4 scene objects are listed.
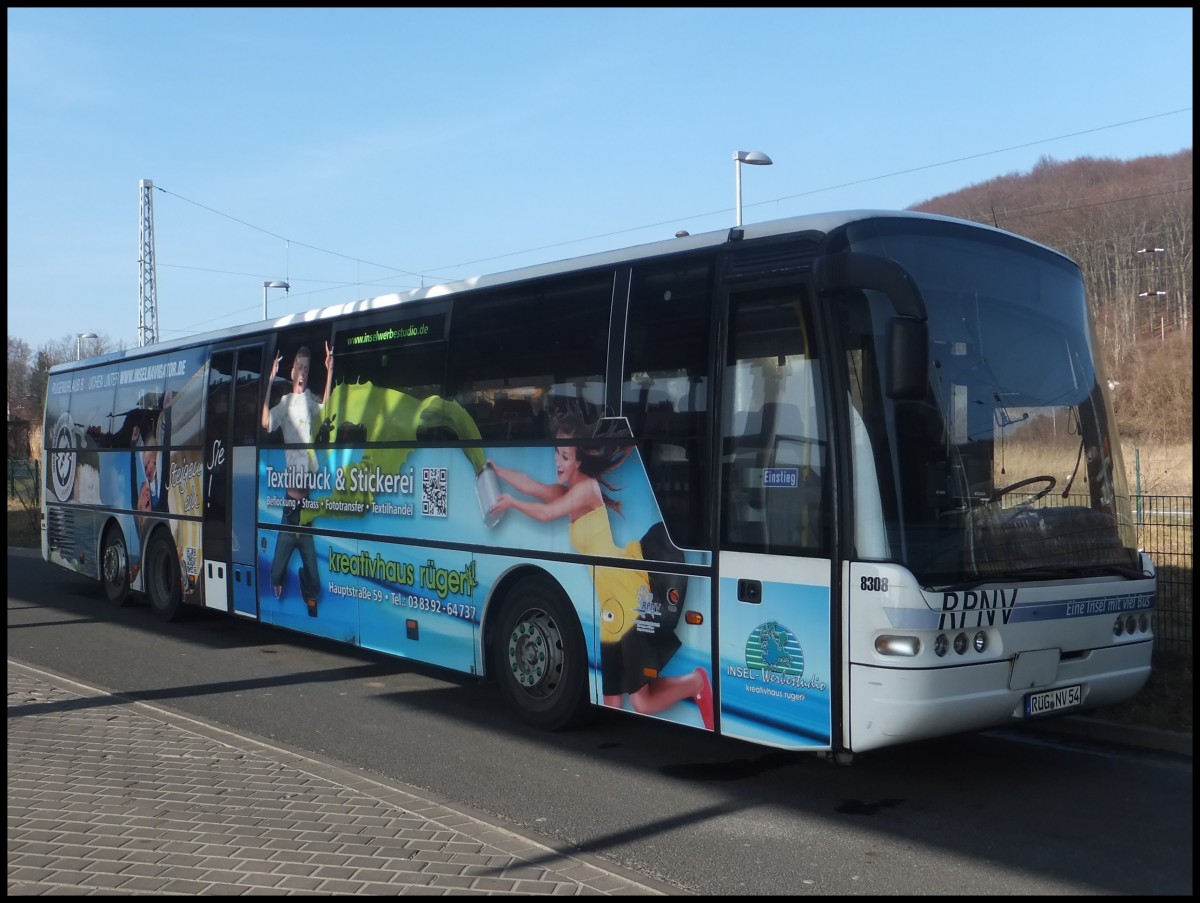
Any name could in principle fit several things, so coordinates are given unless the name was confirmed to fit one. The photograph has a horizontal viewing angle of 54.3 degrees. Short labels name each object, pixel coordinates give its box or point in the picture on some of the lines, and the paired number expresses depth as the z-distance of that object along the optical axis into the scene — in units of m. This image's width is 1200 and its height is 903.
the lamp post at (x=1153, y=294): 49.66
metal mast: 42.62
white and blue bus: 6.30
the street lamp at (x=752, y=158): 24.60
